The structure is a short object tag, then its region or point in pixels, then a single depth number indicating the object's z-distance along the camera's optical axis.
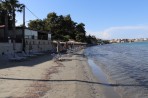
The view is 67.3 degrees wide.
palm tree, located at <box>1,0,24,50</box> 19.14
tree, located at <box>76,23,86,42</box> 51.25
